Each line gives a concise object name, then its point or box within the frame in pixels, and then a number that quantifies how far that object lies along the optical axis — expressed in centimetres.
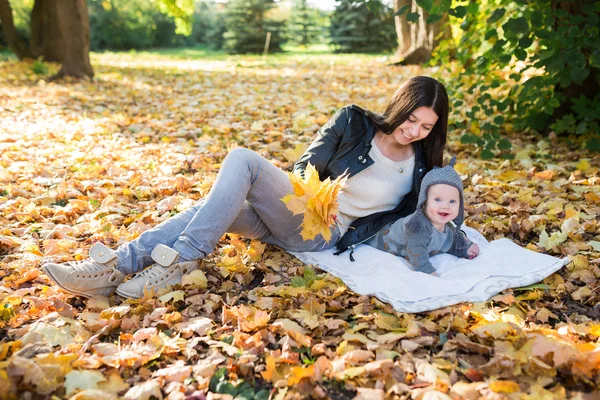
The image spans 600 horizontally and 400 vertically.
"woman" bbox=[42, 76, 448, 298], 235
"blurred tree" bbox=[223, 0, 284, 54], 2072
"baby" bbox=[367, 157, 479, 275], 254
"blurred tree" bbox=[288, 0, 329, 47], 2728
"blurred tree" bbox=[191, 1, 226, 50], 2492
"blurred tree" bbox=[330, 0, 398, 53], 2039
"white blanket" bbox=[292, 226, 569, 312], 237
